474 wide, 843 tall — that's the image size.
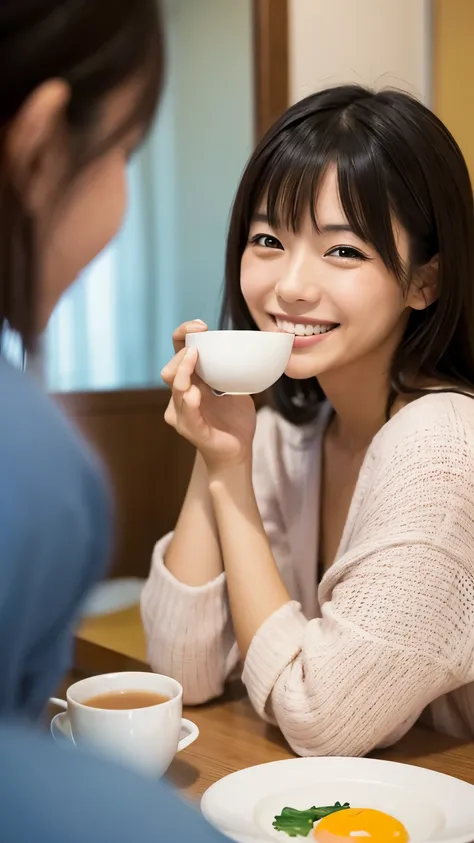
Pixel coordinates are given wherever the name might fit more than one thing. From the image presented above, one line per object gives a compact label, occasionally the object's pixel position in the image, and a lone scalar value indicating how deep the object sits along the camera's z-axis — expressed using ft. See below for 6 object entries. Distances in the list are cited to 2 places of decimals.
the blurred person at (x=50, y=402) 1.07
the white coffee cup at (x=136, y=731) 2.70
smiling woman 3.27
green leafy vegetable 2.60
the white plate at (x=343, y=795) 2.57
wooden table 3.01
